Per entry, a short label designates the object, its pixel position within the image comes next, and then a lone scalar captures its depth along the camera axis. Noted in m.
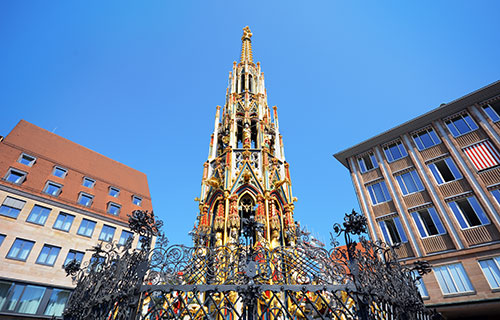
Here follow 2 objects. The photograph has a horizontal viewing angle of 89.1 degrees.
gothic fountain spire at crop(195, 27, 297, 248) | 12.35
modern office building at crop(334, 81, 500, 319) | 13.80
